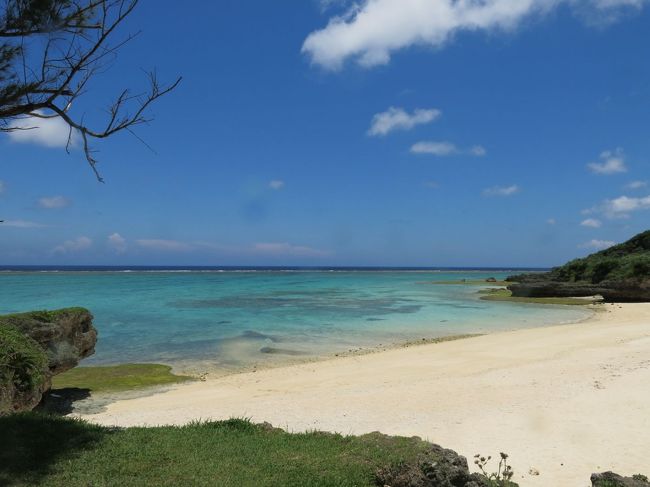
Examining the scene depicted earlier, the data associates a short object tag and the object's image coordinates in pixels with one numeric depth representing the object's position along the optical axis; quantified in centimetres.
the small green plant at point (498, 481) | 627
